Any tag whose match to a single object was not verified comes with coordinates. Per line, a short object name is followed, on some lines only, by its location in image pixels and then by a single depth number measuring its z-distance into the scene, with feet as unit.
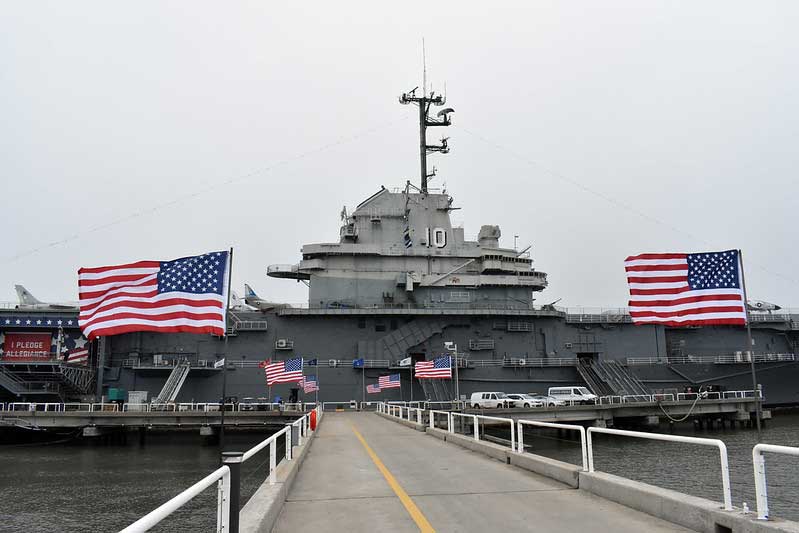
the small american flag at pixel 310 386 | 127.54
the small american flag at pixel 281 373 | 117.50
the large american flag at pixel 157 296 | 55.93
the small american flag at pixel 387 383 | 128.88
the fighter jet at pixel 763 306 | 165.24
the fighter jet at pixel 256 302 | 143.33
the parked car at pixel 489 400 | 118.11
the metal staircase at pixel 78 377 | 132.46
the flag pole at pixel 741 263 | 51.91
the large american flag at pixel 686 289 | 53.47
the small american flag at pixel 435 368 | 111.93
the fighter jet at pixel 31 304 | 142.82
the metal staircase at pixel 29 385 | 129.08
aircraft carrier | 137.69
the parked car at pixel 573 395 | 126.41
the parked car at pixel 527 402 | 118.11
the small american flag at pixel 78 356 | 134.21
